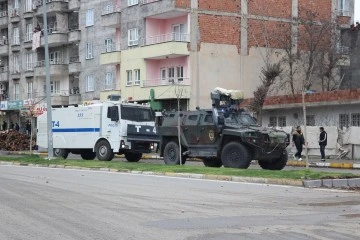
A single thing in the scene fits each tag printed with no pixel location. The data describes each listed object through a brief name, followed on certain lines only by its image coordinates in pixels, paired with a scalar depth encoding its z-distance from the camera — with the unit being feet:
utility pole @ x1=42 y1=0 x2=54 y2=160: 95.45
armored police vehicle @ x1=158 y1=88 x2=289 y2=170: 70.44
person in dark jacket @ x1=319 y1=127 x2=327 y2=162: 94.38
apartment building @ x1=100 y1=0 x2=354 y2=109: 140.87
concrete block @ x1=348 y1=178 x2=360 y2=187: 54.82
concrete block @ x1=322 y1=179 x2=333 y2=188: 54.70
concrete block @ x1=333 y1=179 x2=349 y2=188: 54.80
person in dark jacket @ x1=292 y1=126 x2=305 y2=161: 96.43
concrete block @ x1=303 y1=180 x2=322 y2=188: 54.39
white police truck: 92.12
